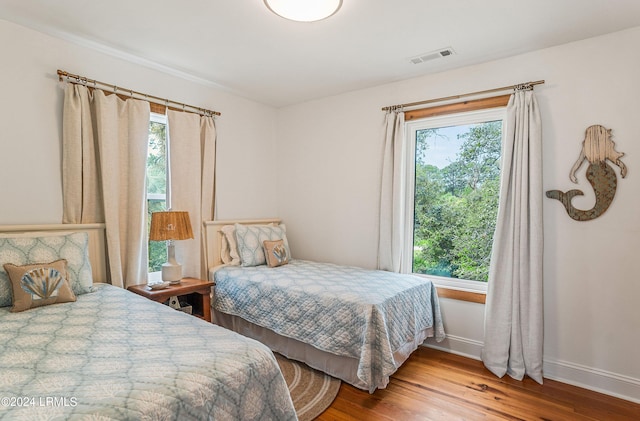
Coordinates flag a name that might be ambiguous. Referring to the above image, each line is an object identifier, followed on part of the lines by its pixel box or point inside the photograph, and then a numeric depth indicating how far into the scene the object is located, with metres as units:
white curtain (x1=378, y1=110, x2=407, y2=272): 3.08
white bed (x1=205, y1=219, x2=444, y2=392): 2.10
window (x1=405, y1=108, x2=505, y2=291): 2.79
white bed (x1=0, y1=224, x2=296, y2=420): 0.97
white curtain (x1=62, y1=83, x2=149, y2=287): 2.38
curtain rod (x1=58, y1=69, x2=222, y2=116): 2.34
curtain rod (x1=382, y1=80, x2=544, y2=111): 2.46
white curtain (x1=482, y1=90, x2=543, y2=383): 2.39
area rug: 2.01
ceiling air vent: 2.51
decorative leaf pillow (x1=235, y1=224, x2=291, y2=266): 3.20
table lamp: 2.60
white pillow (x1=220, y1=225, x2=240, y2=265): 3.27
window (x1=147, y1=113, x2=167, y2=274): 2.96
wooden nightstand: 2.48
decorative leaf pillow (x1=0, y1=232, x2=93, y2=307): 1.88
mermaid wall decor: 2.23
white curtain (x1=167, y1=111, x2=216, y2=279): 3.00
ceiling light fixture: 1.81
